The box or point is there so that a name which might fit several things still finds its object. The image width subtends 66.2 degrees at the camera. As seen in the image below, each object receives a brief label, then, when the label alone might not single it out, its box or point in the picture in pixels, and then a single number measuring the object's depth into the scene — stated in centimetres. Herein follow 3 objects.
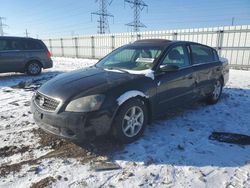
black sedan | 259
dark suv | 798
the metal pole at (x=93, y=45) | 1746
